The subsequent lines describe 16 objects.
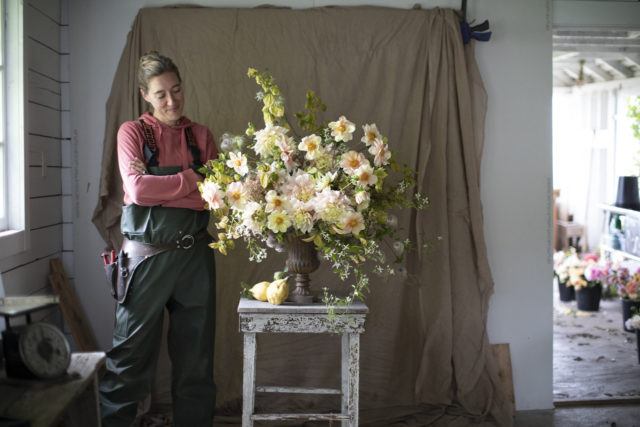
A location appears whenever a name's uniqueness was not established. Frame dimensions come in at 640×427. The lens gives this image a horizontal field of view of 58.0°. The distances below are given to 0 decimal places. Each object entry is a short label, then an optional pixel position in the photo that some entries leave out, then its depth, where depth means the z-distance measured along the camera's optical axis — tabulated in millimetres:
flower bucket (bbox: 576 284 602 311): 5711
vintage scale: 1356
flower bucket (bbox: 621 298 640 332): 4715
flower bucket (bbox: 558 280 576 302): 6062
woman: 2533
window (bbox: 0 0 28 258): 2668
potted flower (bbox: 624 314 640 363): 4023
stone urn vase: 2510
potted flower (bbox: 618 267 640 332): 4703
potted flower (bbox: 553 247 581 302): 5770
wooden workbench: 1268
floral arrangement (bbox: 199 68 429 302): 2264
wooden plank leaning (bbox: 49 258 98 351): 3119
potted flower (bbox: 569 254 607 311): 5652
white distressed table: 2434
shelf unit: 5137
